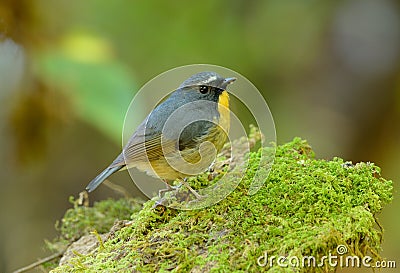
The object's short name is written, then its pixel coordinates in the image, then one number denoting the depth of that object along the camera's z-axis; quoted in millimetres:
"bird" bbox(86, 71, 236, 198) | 5469
